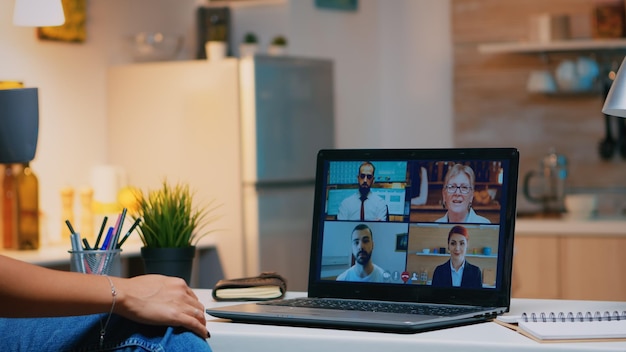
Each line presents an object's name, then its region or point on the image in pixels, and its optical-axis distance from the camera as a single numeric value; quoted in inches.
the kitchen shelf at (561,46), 178.2
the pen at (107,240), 77.5
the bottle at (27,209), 147.9
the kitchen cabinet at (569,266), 163.6
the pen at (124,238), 78.3
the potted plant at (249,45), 180.5
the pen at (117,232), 77.5
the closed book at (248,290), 79.0
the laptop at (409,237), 69.4
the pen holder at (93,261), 77.2
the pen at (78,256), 77.0
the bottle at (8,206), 149.7
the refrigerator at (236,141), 168.6
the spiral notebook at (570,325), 58.0
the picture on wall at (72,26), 167.5
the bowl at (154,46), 178.5
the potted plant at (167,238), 84.2
